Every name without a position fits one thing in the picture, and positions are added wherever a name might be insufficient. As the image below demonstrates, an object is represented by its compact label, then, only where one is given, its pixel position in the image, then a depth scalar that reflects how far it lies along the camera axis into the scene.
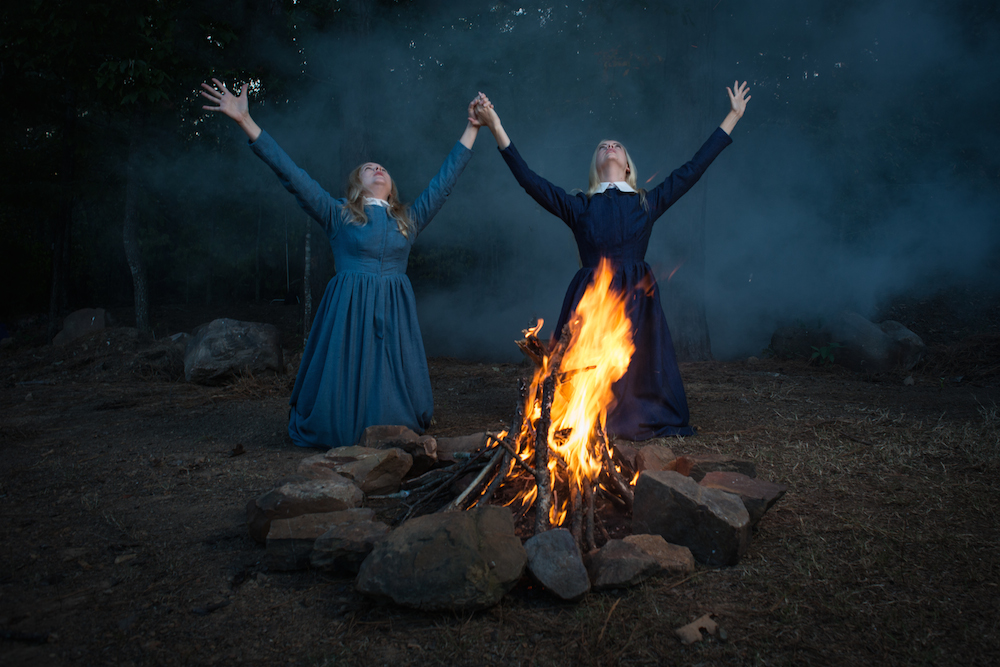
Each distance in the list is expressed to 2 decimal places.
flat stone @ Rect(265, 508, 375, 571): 1.70
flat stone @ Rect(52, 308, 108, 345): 8.31
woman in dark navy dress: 3.27
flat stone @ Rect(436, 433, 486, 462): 2.70
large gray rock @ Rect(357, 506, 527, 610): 1.43
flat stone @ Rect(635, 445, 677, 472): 2.27
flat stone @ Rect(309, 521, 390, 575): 1.64
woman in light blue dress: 3.18
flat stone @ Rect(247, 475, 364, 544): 1.86
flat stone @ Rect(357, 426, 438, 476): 2.63
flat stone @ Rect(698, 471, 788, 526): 1.82
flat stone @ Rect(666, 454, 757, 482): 2.13
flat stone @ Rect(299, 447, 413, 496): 2.33
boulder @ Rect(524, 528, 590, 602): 1.48
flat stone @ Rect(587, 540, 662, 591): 1.53
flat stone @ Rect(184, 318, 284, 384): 5.16
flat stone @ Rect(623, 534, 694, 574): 1.60
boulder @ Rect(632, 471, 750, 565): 1.66
